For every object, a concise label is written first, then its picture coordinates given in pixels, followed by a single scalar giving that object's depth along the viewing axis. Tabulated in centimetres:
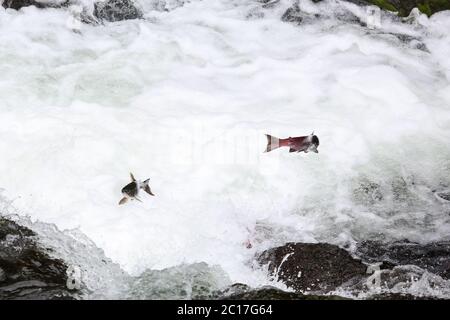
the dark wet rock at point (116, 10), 930
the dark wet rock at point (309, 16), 957
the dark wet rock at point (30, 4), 904
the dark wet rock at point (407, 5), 993
